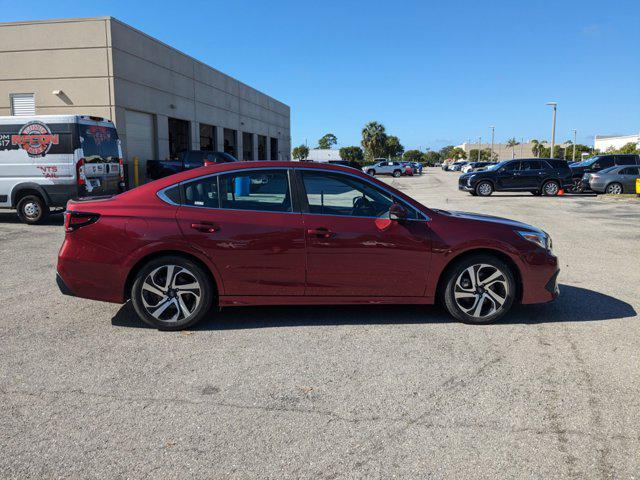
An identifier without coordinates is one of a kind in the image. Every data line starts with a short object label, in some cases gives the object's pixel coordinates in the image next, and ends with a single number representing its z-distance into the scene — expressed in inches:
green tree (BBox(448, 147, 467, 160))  5398.6
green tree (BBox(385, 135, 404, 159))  3922.2
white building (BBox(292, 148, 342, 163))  3540.8
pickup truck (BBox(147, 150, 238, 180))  836.6
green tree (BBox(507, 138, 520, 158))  5628.9
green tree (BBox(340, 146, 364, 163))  3752.7
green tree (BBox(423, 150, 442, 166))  6331.7
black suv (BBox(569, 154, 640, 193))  952.9
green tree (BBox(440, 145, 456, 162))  7202.8
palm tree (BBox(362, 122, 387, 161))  3804.1
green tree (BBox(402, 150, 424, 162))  5580.7
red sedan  181.3
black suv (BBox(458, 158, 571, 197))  916.0
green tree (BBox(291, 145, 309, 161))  3611.0
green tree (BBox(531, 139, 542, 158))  4700.3
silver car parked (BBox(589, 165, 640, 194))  874.1
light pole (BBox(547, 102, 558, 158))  1753.4
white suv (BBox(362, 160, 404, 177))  2047.2
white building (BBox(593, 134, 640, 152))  3832.4
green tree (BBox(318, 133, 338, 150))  5324.8
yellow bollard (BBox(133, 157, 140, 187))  877.8
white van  448.8
